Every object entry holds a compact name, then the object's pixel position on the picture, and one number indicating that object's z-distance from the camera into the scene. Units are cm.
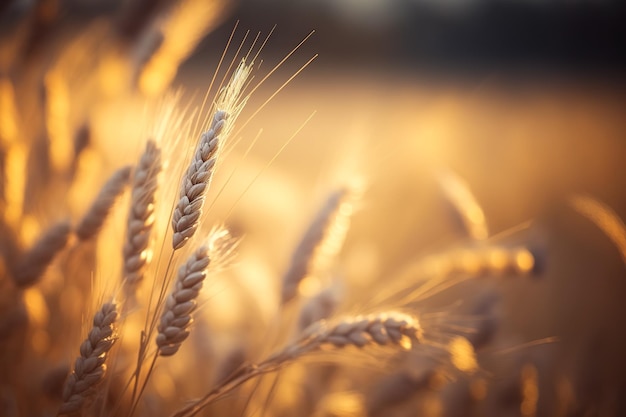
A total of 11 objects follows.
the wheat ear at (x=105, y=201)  100
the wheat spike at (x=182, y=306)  75
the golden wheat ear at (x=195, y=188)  71
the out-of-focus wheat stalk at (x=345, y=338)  82
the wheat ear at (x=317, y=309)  123
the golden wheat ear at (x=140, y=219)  85
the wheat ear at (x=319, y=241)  116
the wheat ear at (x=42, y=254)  104
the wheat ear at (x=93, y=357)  73
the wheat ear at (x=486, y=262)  124
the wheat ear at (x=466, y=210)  152
